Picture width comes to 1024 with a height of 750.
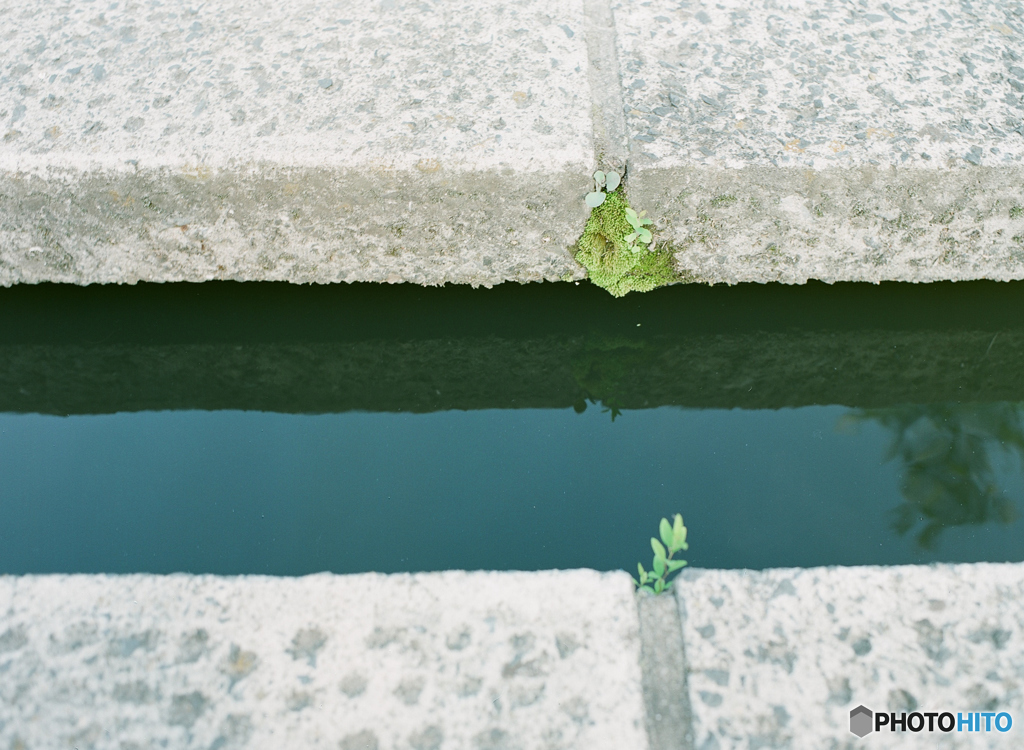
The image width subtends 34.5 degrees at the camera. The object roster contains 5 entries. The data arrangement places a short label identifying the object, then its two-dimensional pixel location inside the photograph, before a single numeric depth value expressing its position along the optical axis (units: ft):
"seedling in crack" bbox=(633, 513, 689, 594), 1.64
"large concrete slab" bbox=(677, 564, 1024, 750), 1.58
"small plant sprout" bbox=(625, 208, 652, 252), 1.88
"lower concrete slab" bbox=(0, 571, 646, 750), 1.58
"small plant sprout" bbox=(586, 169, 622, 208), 1.86
